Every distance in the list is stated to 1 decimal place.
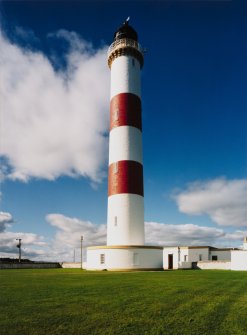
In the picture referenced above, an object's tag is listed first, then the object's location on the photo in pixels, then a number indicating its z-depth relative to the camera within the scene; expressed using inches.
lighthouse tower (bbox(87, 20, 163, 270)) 1087.6
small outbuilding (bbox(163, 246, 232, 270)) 1654.8
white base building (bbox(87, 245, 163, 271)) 1067.9
